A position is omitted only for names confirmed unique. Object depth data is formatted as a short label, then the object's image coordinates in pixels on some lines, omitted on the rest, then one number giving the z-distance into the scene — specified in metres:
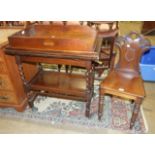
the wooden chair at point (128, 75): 1.55
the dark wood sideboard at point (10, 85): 1.66
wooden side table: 1.38
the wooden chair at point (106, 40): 2.06
